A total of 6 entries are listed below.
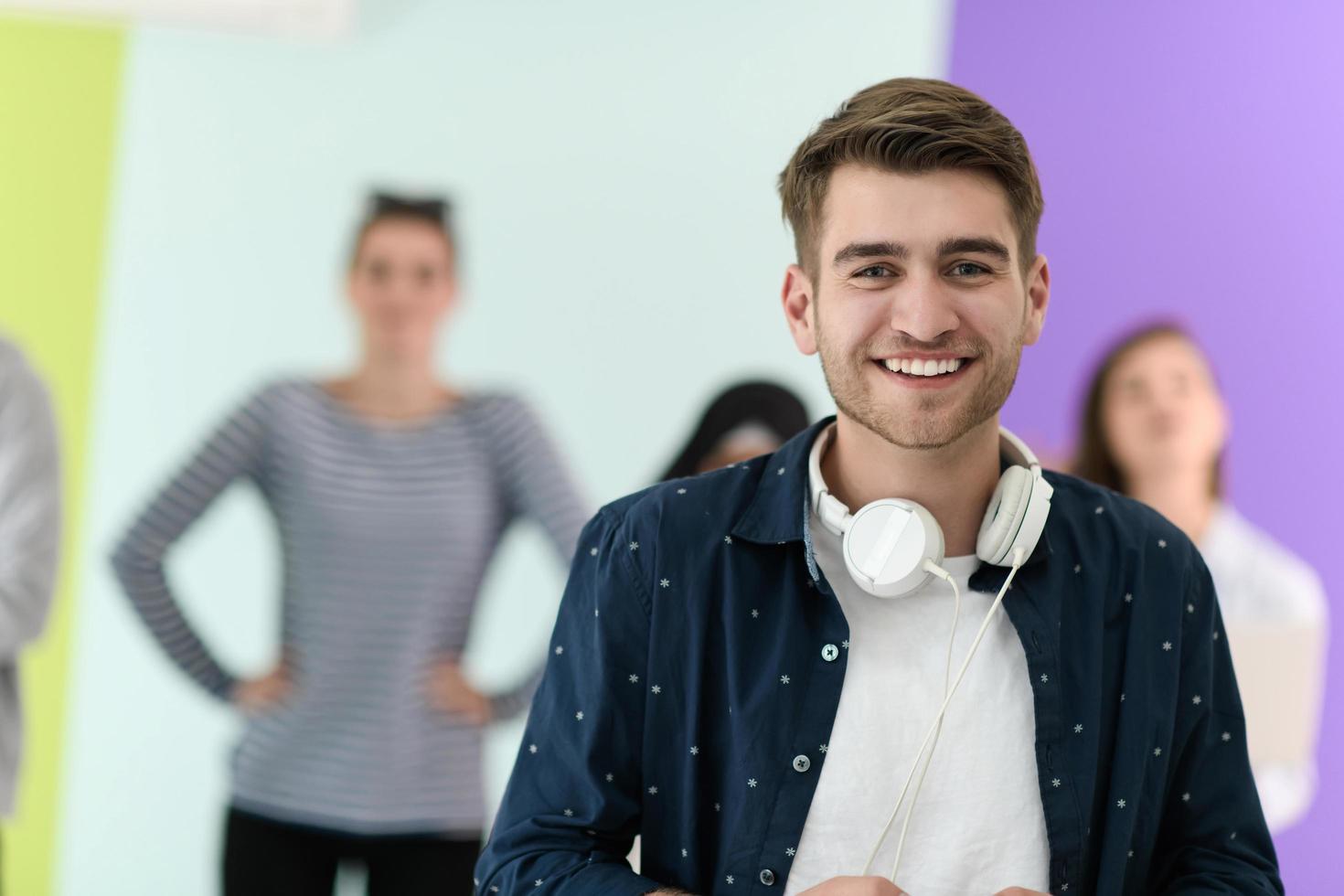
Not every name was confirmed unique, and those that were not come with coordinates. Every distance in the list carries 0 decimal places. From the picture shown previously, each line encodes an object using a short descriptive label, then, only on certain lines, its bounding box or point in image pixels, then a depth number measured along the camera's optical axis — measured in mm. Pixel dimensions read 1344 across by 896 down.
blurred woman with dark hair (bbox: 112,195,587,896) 3254
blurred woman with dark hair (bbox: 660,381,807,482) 3326
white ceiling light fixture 3426
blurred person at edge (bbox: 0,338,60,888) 3143
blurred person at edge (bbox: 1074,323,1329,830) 3707
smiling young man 1333
